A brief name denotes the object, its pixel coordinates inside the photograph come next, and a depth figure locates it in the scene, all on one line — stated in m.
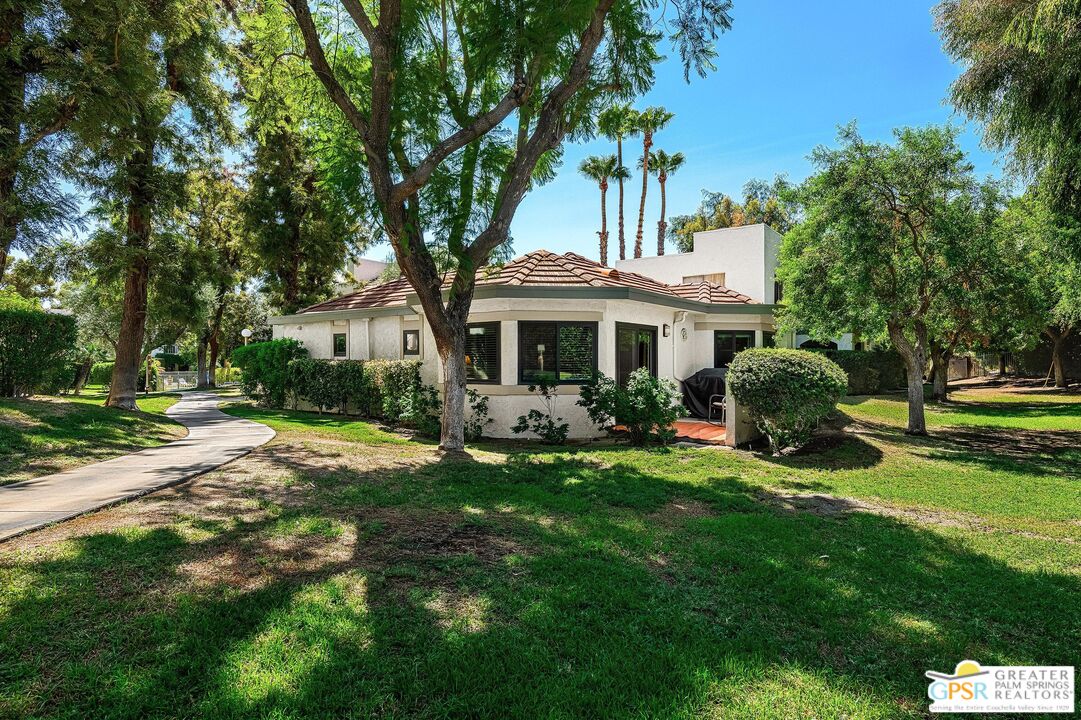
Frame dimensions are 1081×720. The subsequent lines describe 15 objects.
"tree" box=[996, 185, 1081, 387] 9.97
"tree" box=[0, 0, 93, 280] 8.81
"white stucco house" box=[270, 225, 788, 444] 11.49
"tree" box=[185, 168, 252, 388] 16.78
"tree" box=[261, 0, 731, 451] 7.74
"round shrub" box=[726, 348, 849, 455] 9.24
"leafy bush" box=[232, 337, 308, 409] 17.83
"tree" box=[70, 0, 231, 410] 9.24
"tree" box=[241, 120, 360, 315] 22.16
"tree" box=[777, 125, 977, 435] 11.16
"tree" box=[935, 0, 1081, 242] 8.08
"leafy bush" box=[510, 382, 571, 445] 11.17
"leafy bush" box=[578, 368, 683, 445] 10.81
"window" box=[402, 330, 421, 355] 14.36
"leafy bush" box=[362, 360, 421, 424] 12.41
